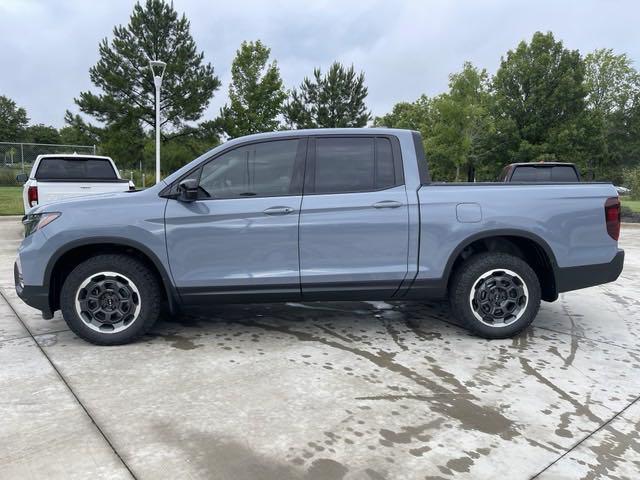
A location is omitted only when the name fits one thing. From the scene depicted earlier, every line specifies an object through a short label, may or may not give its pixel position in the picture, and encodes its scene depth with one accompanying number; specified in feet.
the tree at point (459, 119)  94.12
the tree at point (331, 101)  148.25
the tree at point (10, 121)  257.55
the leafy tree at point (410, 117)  127.75
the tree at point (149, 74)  109.60
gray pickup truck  13.12
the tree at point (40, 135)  274.67
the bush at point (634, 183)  108.68
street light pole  59.67
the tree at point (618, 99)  170.60
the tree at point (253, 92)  101.19
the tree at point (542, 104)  103.60
